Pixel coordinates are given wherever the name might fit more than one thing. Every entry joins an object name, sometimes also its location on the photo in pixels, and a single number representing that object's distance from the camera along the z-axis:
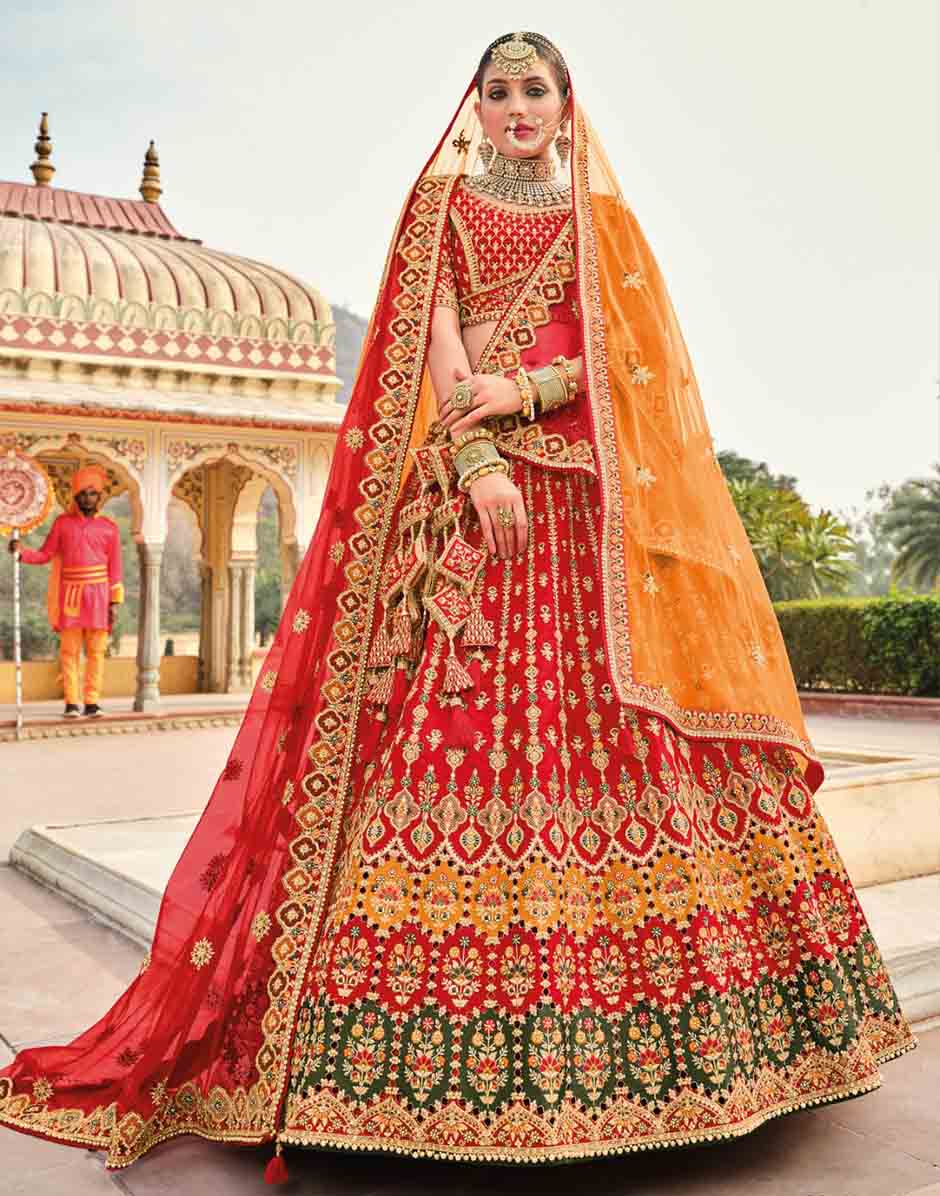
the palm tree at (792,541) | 20.44
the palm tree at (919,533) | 23.61
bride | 1.70
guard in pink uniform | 9.83
